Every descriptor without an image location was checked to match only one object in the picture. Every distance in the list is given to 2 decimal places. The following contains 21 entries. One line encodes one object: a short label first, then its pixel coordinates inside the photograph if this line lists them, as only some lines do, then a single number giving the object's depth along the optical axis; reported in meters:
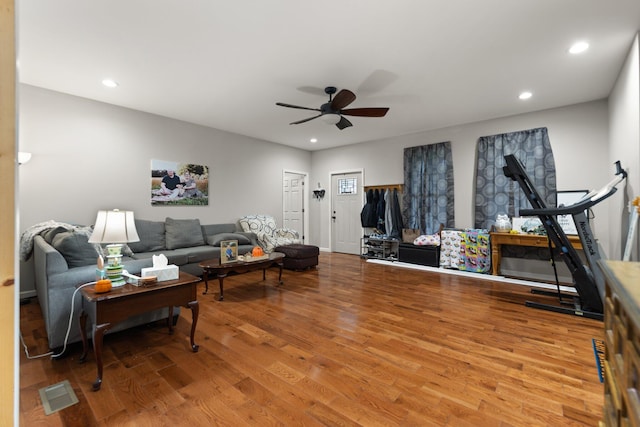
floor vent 1.65
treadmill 2.96
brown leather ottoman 5.08
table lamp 2.08
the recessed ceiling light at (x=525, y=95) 3.91
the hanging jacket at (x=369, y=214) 6.43
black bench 5.30
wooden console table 4.17
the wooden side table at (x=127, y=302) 1.85
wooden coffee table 3.47
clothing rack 6.16
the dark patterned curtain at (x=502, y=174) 4.53
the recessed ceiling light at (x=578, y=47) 2.76
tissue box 2.21
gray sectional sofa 2.16
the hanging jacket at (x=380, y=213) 6.36
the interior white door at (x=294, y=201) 7.47
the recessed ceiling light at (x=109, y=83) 3.52
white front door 6.97
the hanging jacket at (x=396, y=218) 6.07
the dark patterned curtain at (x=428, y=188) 5.49
